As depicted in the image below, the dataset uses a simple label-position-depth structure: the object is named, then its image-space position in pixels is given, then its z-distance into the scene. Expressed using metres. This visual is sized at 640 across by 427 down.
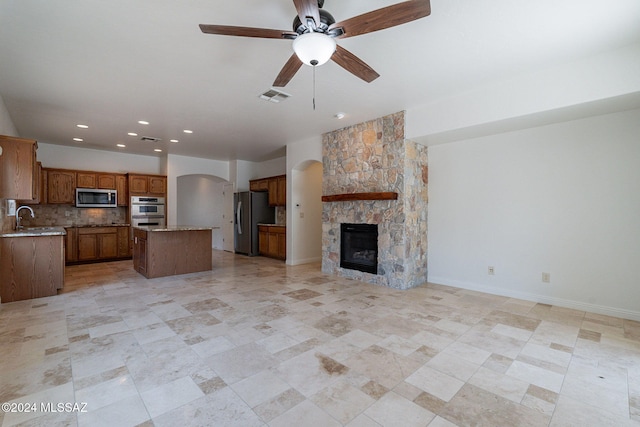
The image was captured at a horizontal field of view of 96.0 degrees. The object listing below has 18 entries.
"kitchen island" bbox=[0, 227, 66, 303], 3.78
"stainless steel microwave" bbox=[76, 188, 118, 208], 6.67
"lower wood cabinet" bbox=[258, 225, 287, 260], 7.19
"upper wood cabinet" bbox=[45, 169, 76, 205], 6.37
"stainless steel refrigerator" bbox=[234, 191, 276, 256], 7.94
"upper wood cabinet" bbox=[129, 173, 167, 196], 7.19
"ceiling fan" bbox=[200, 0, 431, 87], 1.77
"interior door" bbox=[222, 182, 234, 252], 8.71
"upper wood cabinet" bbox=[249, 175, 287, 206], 7.45
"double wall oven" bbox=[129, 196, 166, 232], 7.17
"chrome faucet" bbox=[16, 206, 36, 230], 5.53
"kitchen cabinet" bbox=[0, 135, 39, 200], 3.74
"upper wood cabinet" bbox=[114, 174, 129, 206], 7.17
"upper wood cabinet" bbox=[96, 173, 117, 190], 6.93
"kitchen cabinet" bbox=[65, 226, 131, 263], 6.42
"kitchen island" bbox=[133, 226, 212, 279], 5.14
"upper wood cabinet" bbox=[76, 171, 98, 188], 6.68
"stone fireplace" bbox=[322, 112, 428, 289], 4.46
